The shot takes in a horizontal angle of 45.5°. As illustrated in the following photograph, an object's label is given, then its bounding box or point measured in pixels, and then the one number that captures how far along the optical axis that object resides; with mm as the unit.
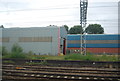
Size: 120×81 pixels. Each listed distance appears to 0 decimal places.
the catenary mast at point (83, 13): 27402
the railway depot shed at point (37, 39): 29844
